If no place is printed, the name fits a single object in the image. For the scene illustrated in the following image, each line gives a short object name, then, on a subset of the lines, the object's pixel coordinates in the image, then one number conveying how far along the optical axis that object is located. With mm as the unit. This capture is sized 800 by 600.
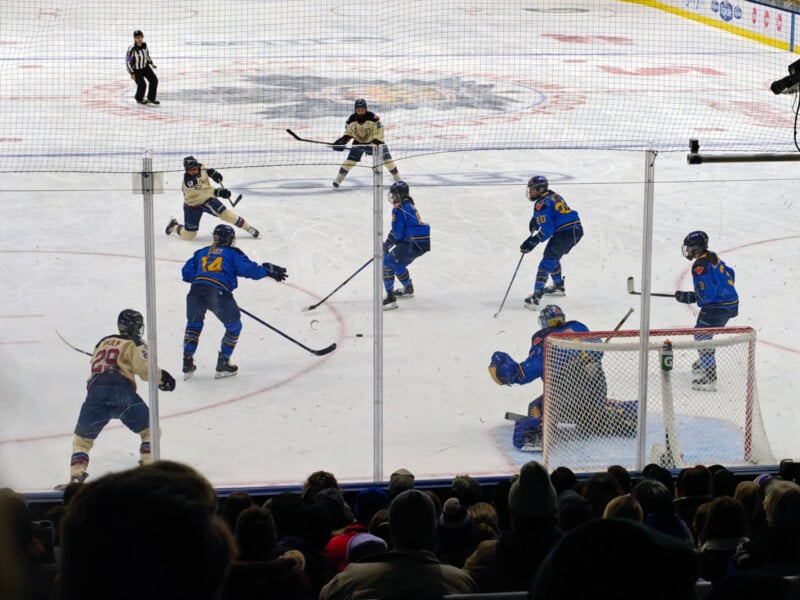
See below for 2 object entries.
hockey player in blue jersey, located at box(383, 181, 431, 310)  13844
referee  28641
